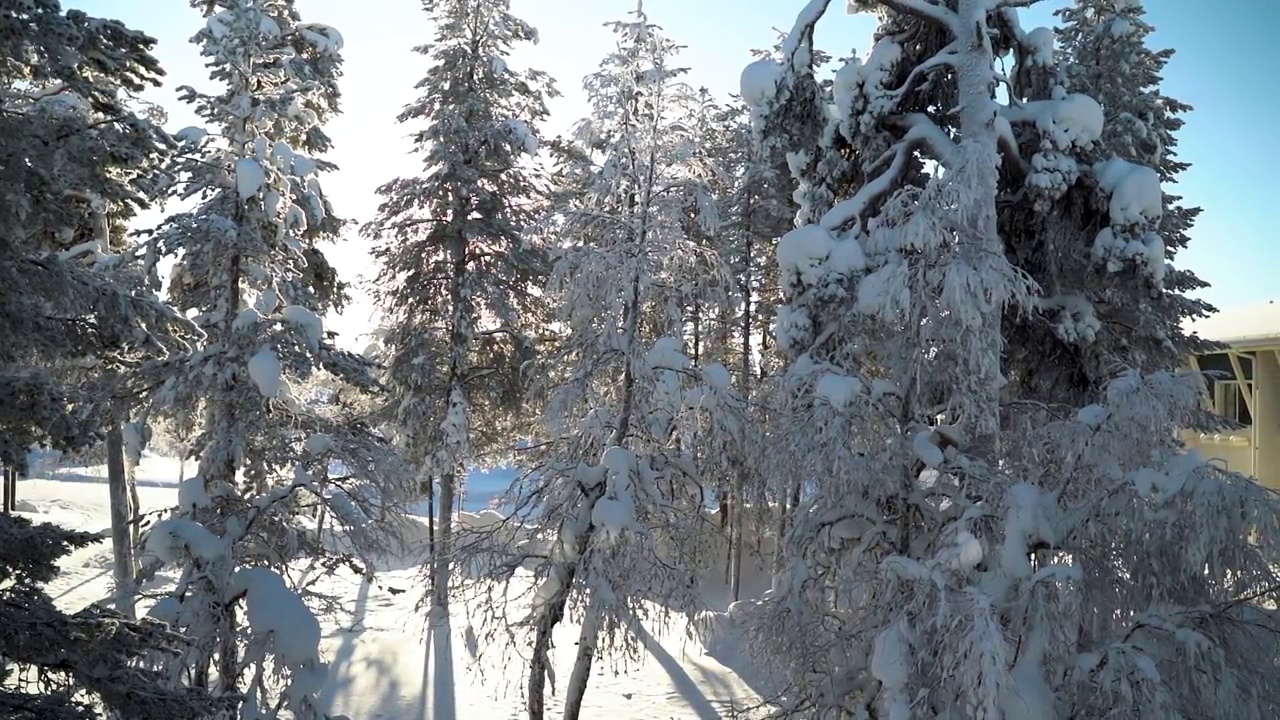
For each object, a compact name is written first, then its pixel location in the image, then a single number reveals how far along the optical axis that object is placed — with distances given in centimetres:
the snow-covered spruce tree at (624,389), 954
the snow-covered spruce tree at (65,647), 496
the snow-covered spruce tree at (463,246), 1744
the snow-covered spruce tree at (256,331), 984
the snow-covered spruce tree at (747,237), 2052
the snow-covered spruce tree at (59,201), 523
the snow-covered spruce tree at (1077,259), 873
